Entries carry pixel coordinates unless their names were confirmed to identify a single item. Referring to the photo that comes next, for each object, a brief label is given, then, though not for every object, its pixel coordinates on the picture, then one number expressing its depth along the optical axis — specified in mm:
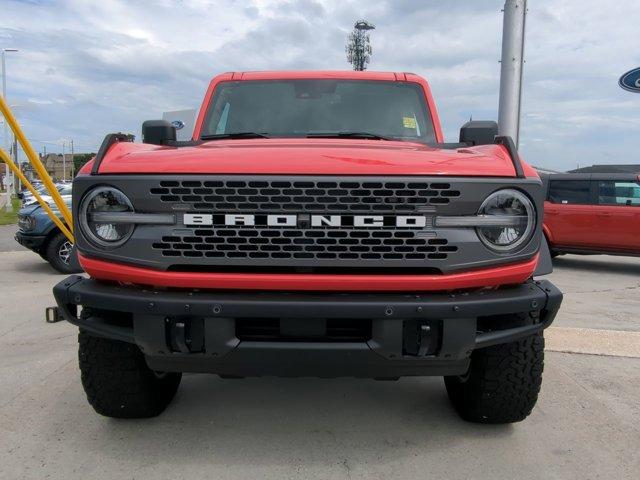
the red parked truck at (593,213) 9352
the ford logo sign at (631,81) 10863
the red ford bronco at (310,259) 2271
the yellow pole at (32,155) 3205
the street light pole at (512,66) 8438
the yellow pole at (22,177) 3614
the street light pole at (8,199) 23898
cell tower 35625
